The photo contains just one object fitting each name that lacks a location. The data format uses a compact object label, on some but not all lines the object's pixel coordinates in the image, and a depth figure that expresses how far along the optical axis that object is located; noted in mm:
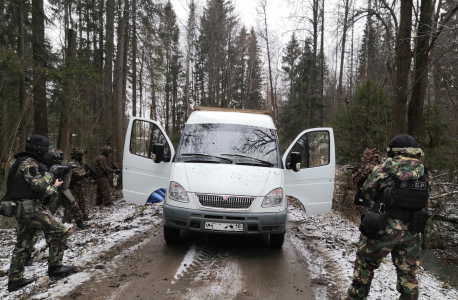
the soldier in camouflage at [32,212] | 3445
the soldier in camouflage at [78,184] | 6113
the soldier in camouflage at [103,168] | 7461
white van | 4297
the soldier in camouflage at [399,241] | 2770
